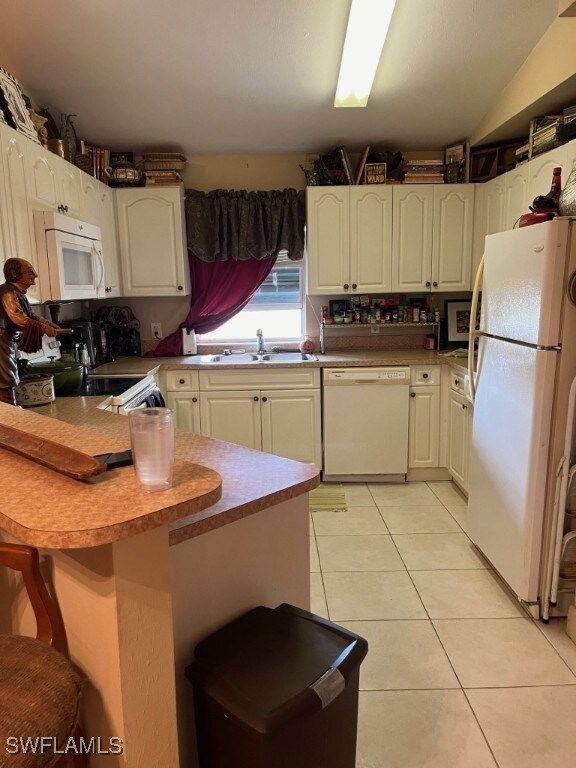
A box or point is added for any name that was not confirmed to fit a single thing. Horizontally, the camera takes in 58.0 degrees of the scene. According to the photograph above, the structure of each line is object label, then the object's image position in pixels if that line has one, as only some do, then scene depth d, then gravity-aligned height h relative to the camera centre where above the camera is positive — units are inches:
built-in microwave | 97.3 +8.6
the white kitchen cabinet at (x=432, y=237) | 144.5 +16.3
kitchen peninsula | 34.1 -22.4
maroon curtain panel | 158.2 +2.3
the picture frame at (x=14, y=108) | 91.6 +34.5
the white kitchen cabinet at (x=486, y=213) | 135.8 +21.9
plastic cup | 37.0 -10.8
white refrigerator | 78.9 -15.2
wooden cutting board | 38.1 -12.3
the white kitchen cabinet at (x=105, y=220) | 125.0 +19.8
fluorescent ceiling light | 97.9 +51.0
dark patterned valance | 150.7 +21.6
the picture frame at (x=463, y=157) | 146.2 +38.6
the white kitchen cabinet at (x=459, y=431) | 129.3 -34.8
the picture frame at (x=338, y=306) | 158.2 -2.9
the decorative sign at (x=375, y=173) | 145.1 +34.0
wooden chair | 33.8 -27.5
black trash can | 39.3 -30.7
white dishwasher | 142.0 -34.1
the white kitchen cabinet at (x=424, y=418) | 142.7 -33.5
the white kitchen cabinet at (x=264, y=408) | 143.0 -30.3
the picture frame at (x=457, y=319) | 158.2 -7.1
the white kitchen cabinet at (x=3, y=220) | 84.9 +12.9
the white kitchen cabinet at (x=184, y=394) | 143.2 -26.2
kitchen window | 165.3 -5.1
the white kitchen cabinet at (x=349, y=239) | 144.3 +15.9
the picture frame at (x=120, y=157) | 145.4 +39.2
